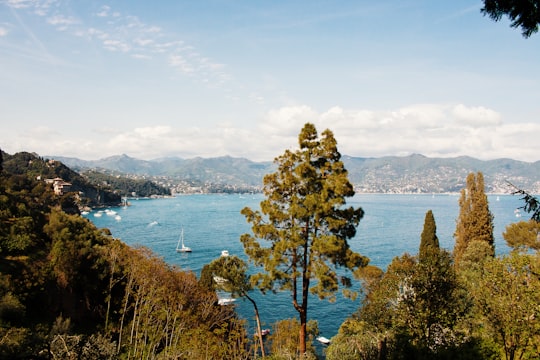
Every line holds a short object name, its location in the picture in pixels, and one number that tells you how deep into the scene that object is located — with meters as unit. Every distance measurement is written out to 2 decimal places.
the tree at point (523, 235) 28.59
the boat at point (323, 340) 26.11
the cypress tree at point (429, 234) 28.41
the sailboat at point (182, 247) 56.97
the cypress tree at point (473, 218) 27.42
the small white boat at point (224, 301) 33.88
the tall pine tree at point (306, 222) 11.09
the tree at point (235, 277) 14.49
